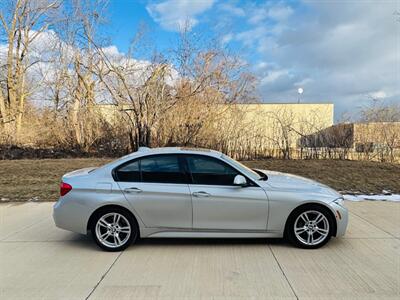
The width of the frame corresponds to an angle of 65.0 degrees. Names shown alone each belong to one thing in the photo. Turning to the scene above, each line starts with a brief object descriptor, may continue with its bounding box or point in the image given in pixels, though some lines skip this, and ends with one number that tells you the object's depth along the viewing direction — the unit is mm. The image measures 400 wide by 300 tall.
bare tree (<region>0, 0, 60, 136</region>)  18938
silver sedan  4402
